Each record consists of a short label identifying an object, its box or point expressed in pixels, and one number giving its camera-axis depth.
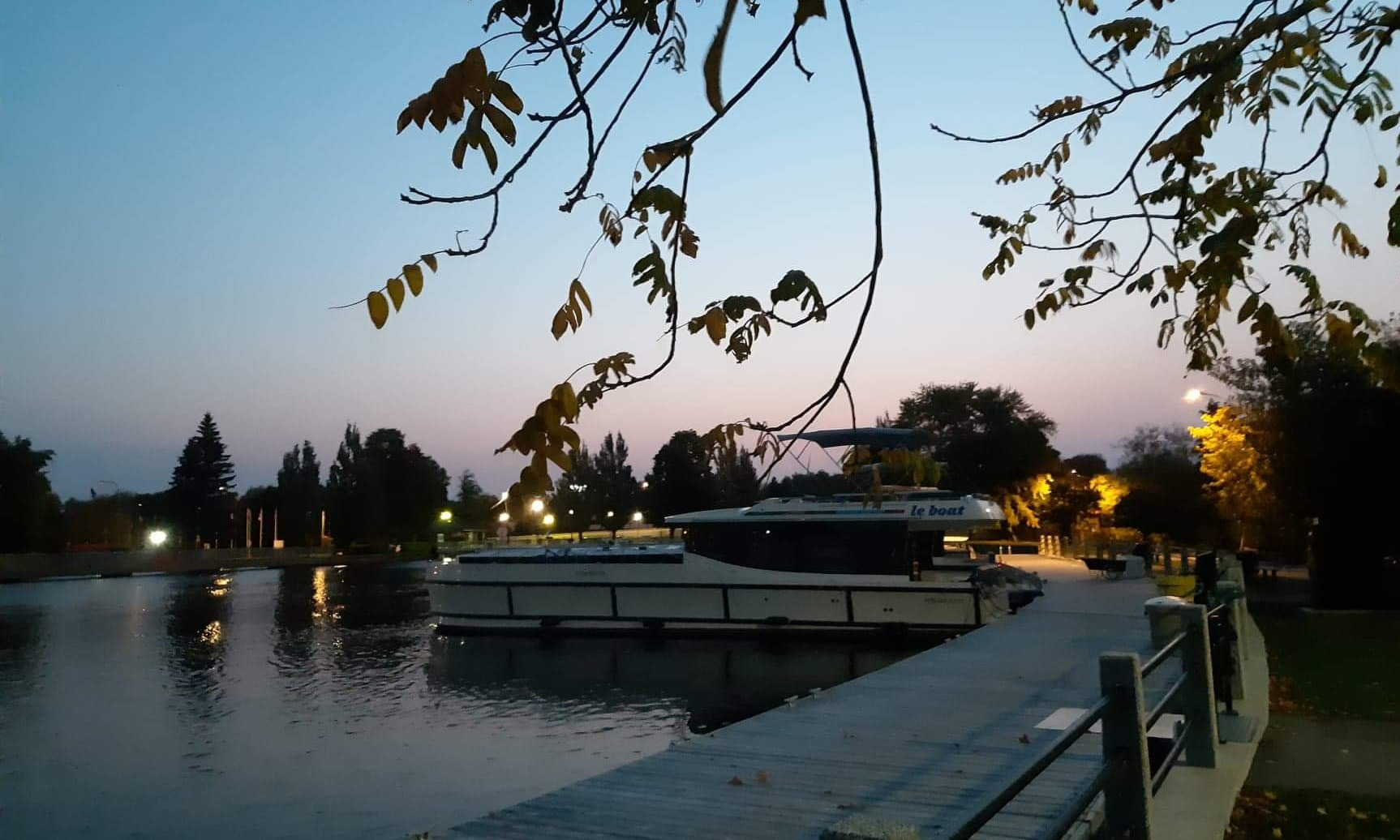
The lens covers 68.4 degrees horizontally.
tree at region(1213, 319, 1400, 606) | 21.33
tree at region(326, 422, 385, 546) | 77.69
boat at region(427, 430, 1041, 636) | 20.09
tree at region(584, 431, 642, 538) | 65.94
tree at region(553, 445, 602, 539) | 64.88
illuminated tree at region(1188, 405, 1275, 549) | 26.81
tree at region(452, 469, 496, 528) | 86.25
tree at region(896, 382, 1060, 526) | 48.31
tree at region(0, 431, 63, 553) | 59.53
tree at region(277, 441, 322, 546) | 84.50
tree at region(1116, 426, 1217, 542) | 41.38
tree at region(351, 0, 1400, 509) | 2.72
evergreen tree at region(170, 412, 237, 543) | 88.75
